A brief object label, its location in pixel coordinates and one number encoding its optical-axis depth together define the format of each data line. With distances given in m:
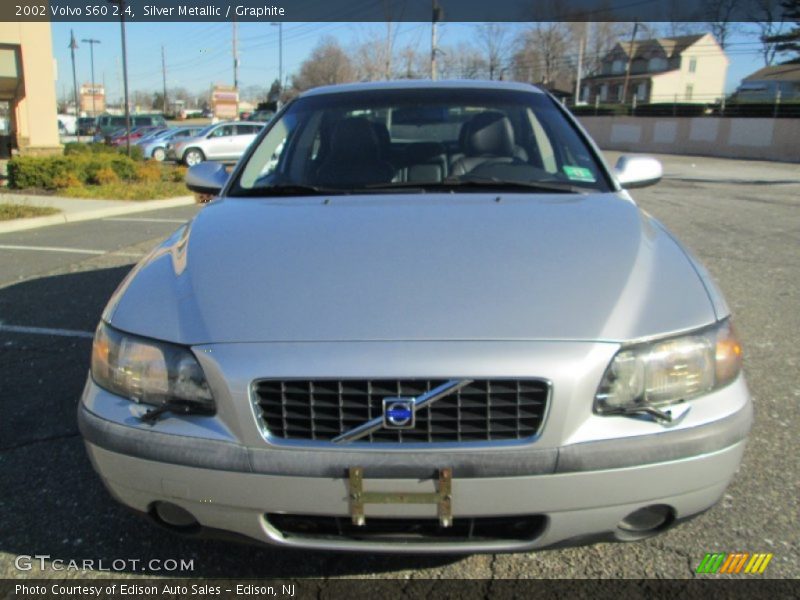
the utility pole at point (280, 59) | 57.88
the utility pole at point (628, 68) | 60.16
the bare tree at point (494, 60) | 59.94
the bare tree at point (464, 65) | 54.29
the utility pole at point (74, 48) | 58.47
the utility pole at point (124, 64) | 20.73
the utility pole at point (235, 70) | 46.59
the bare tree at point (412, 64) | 46.88
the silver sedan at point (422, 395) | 1.85
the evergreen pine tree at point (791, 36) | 47.25
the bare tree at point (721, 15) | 61.32
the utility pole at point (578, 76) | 58.38
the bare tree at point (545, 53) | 66.56
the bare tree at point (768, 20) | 51.71
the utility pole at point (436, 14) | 29.47
